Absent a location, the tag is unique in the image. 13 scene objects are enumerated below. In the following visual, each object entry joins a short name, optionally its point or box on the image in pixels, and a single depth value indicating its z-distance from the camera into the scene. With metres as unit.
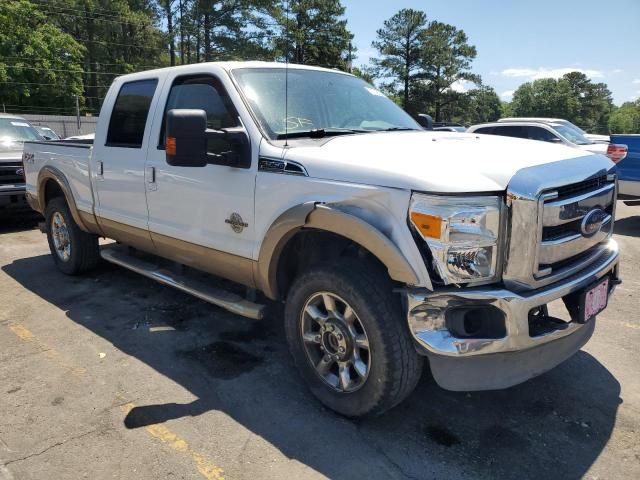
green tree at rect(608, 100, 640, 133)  91.69
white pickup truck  2.52
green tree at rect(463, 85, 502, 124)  68.25
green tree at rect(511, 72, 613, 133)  87.50
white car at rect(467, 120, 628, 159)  11.80
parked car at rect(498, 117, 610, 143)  12.87
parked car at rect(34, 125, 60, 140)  10.57
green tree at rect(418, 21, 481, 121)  62.59
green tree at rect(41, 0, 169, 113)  48.16
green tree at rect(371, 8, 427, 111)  62.34
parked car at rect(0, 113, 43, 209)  8.03
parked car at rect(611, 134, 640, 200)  8.73
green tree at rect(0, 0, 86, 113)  38.42
